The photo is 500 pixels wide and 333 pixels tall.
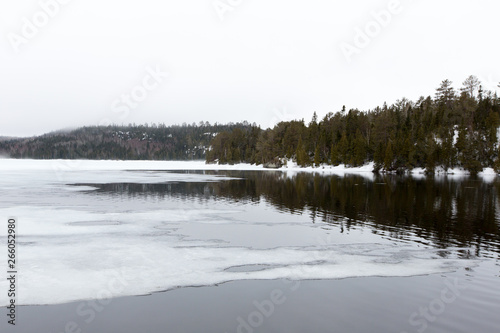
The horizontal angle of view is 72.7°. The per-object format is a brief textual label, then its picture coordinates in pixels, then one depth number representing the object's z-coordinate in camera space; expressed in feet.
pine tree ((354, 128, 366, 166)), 371.35
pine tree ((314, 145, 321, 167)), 405.18
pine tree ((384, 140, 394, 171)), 333.66
